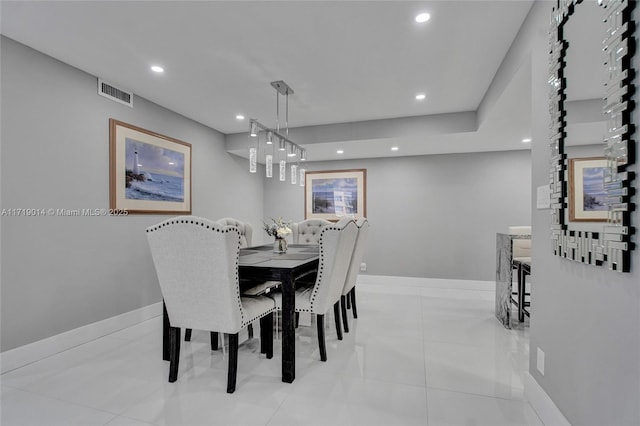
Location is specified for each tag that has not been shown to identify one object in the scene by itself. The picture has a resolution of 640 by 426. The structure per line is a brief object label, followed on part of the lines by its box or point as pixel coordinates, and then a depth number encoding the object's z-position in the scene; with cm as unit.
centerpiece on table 315
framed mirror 105
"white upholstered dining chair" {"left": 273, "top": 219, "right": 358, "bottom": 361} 228
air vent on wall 294
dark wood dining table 211
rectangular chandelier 268
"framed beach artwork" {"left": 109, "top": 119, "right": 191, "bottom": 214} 307
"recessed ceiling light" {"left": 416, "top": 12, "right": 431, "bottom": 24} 198
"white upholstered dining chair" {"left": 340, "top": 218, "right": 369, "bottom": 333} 306
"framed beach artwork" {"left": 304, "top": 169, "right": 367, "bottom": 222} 533
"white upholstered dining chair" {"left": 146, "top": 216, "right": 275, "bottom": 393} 186
